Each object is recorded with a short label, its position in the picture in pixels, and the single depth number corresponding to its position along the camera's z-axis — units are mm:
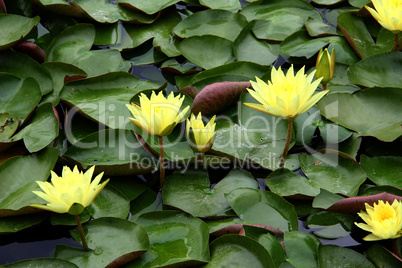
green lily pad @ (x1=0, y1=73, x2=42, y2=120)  4797
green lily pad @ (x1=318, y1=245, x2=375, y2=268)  3516
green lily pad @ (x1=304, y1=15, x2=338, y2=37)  5664
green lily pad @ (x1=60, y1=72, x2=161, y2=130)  4684
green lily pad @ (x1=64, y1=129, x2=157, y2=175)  4258
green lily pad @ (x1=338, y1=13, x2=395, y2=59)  5469
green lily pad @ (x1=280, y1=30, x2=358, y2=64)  5470
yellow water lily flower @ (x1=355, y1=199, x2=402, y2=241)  3428
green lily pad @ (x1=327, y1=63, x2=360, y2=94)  5059
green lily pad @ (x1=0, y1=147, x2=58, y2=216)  3977
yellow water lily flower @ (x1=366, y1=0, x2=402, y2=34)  4687
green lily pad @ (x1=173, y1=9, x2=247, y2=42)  5863
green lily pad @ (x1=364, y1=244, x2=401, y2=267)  3533
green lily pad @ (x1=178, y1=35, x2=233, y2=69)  5482
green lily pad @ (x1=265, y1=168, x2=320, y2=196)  4105
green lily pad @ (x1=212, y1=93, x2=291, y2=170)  4391
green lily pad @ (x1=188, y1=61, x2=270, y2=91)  5102
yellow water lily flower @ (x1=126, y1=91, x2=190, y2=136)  3807
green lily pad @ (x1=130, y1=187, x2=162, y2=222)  4152
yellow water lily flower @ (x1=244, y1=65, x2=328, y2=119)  3781
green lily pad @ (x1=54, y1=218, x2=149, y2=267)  3604
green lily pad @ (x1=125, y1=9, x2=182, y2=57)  5766
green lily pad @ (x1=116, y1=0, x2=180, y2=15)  5980
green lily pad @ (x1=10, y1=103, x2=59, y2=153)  4406
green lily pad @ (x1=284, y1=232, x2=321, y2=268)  3570
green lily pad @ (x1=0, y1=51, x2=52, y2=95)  5072
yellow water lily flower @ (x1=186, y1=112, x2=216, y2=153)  3941
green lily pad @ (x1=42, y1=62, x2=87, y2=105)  5109
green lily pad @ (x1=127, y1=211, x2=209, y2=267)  3600
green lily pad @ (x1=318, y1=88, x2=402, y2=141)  4527
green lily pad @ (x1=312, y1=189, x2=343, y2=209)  3900
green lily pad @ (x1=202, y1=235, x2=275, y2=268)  3471
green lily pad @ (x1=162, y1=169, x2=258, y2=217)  4055
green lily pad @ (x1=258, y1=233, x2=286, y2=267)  3557
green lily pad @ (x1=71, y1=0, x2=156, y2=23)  5965
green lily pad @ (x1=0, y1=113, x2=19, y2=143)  4551
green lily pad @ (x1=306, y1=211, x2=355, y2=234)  3924
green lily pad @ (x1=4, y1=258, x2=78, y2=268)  3496
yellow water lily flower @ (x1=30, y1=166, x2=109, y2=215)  3338
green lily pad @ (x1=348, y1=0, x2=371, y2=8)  6102
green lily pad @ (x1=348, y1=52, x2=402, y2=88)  4996
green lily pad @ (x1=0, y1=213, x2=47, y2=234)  3859
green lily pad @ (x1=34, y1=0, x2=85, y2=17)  5738
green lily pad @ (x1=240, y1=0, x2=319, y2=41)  5820
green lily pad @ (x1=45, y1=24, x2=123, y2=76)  5410
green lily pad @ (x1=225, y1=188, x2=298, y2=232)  3883
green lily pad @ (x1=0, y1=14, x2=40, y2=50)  5359
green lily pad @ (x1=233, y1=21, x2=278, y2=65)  5486
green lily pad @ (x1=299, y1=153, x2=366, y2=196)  4117
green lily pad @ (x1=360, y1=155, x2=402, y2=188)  4215
